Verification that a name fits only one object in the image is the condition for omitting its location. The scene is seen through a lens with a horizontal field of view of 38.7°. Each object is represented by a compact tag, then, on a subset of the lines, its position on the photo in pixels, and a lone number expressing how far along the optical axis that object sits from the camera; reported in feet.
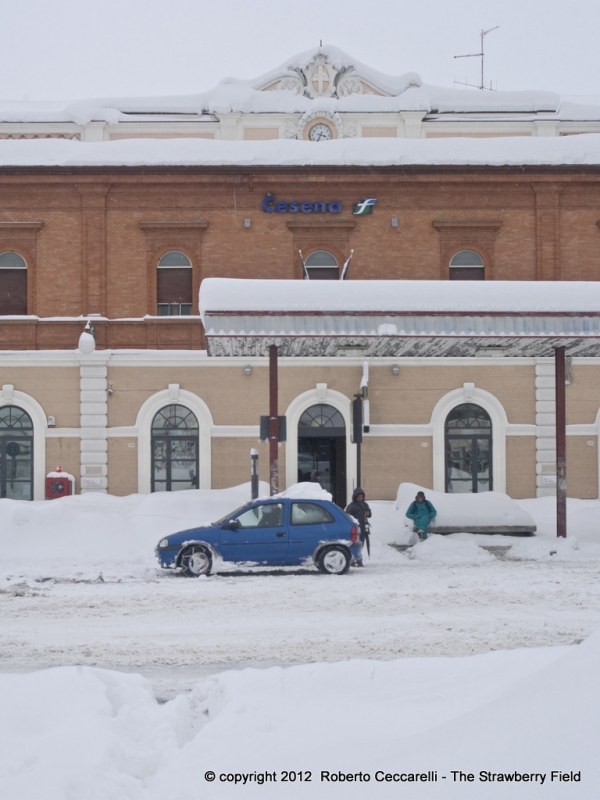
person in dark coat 53.36
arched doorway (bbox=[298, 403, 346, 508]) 72.69
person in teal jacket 59.47
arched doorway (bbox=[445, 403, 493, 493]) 73.10
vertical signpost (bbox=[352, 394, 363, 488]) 62.69
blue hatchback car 46.80
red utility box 69.41
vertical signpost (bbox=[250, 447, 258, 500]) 57.98
